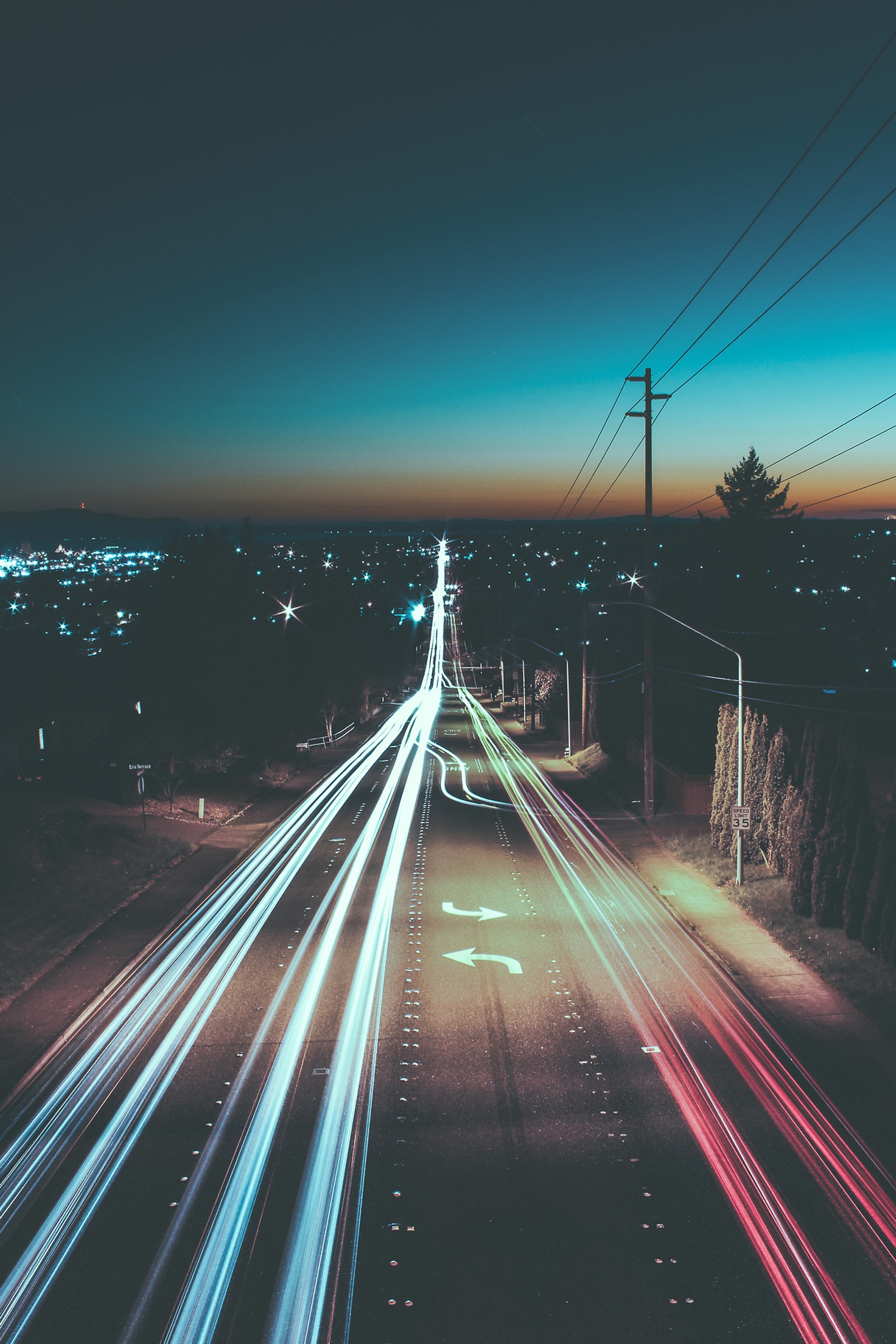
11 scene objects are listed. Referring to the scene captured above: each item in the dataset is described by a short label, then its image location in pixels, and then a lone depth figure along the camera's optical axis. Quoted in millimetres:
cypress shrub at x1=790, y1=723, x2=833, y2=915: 17875
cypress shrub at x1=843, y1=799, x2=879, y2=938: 16297
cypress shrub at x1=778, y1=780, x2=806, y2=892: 18359
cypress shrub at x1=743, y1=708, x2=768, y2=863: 21734
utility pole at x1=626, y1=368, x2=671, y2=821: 28031
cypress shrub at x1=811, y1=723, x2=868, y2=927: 16906
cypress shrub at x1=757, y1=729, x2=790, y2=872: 20875
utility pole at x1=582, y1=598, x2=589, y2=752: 43184
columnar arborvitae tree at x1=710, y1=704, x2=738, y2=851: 22953
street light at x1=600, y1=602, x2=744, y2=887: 20531
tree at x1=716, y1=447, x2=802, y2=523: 69500
